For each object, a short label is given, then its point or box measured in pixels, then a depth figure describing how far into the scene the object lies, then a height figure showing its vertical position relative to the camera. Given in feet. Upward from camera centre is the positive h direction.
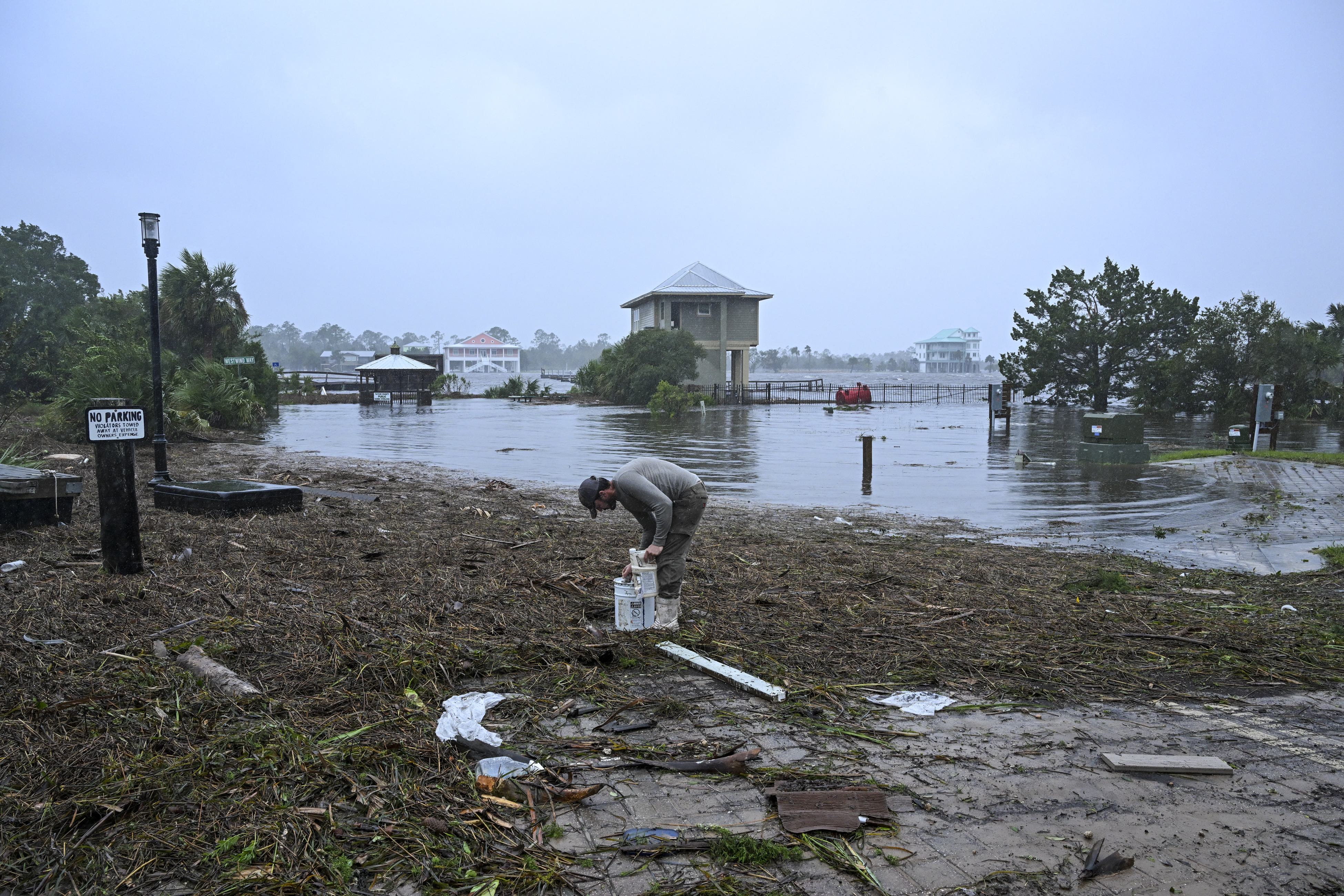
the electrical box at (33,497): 27.89 -3.49
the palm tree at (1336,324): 150.92 +11.16
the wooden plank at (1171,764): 12.78 -5.32
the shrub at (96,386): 69.26 +0.04
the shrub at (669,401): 139.95 -2.06
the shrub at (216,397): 90.84 -1.05
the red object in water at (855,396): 191.11 -1.68
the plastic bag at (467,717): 13.50 -5.15
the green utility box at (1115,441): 72.59 -4.28
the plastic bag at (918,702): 15.49 -5.49
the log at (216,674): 14.80 -4.90
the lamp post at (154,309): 39.19 +3.44
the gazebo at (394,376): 182.80 +2.29
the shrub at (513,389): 217.97 -0.47
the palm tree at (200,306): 127.03 +11.32
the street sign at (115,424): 22.20 -0.94
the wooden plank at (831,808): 11.07 -5.30
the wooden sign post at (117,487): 22.53 -2.52
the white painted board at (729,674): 15.62 -5.22
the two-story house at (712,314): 203.72 +16.90
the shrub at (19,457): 41.34 -3.58
